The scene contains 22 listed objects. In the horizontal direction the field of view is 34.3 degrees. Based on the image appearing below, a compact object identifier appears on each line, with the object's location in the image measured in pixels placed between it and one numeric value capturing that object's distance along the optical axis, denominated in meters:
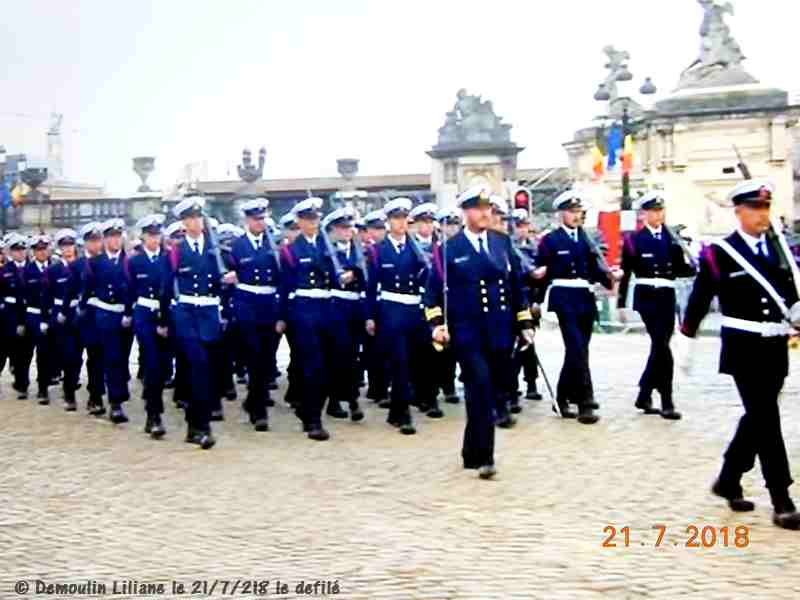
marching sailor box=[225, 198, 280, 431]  13.05
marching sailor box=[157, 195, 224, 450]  11.74
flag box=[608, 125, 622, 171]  28.34
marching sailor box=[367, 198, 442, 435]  12.38
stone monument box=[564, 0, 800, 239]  27.03
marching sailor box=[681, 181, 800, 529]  7.89
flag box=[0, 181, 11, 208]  37.91
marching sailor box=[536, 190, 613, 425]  12.22
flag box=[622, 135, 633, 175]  24.47
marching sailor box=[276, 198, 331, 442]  12.06
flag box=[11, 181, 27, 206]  37.34
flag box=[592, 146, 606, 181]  28.95
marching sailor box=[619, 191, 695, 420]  12.26
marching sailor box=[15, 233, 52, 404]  16.27
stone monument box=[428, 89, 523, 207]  34.12
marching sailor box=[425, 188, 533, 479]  9.88
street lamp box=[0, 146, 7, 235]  43.08
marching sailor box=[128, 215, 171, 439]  12.62
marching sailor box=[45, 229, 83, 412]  15.34
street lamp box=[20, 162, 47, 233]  38.38
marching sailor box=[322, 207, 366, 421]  12.86
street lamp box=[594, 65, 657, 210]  24.31
